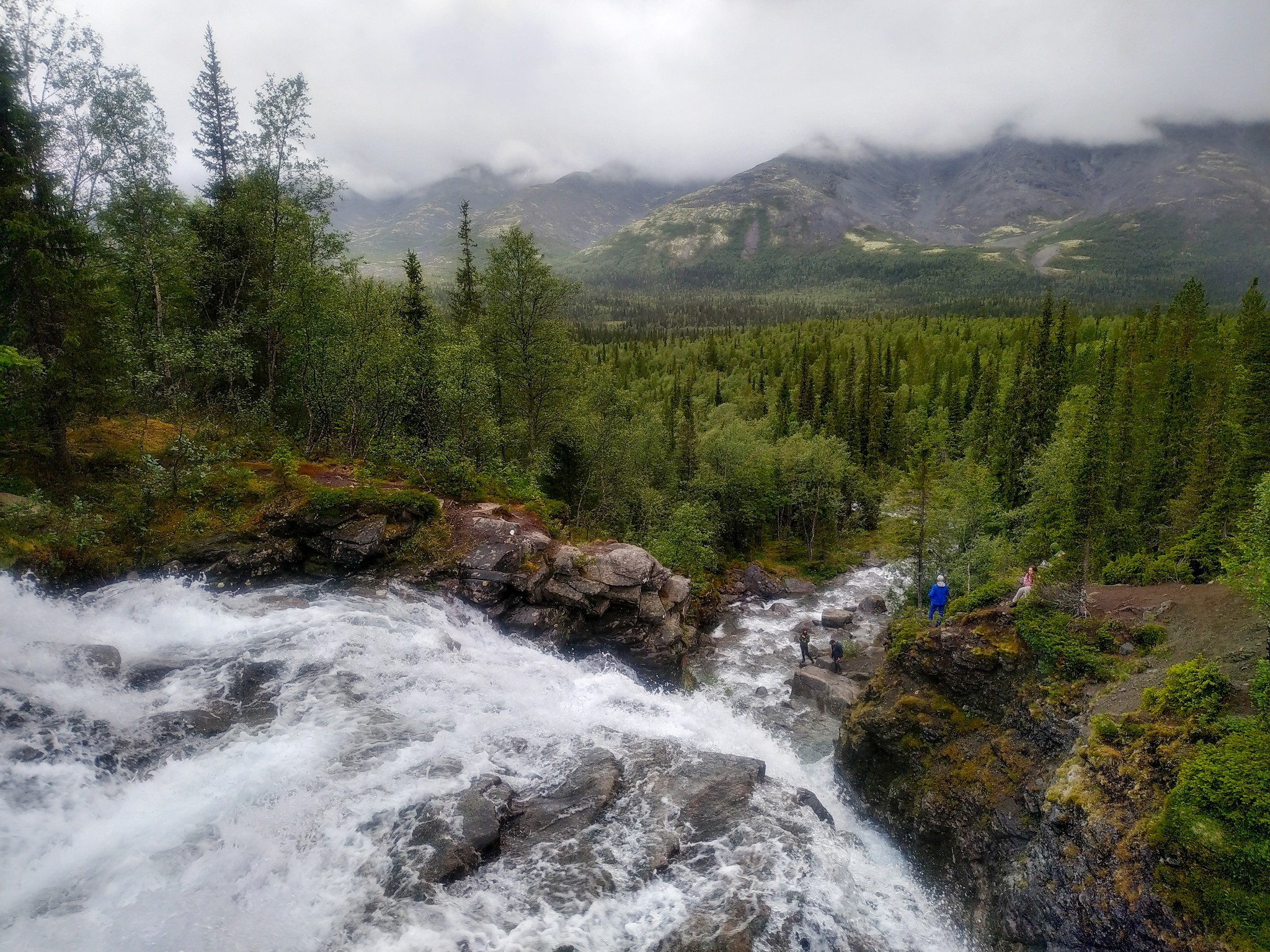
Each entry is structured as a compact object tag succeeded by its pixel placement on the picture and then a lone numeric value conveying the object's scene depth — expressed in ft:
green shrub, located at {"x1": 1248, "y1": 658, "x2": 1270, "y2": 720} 40.94
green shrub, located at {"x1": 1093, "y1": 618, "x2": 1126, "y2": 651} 60.64
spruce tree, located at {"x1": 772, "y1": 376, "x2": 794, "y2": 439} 281.95
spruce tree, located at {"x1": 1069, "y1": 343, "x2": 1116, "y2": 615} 64.95
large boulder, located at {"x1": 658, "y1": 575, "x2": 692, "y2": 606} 103.35
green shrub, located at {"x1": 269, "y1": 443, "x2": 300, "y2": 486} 84.33
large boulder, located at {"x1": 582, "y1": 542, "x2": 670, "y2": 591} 94.68
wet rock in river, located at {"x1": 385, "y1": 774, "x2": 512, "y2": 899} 40.55
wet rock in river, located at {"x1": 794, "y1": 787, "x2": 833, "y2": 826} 59.26
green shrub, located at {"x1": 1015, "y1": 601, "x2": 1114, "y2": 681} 59.06
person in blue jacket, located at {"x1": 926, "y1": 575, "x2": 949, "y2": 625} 93.04
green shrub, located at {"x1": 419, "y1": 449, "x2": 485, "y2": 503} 101.04
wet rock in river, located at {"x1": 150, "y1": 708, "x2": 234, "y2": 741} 45.68
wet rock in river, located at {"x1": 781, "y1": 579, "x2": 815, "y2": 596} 172.76
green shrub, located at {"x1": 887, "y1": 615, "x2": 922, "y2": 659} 75.41
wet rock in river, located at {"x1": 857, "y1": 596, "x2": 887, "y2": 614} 151.43
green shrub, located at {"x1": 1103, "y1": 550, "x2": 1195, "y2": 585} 71.82
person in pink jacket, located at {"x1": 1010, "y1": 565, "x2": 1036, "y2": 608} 69.26
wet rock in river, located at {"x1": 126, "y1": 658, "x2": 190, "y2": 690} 50.14
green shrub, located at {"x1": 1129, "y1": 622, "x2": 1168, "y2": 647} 59.26
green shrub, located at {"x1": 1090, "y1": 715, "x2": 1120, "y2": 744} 48.78
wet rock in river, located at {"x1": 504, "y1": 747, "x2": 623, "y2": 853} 47.47
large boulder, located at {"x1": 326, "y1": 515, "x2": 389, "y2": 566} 79.56
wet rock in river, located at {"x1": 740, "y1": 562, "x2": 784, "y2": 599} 169.68
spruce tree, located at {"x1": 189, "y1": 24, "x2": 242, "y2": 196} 106.01
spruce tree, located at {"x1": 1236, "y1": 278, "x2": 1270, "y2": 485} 83.76
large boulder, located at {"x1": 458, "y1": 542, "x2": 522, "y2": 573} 85.10
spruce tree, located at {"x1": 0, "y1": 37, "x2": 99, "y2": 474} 64.54
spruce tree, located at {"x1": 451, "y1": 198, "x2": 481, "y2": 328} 150.71
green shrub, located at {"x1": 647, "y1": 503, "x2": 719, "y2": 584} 138.51
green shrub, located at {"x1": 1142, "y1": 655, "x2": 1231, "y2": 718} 46.39
